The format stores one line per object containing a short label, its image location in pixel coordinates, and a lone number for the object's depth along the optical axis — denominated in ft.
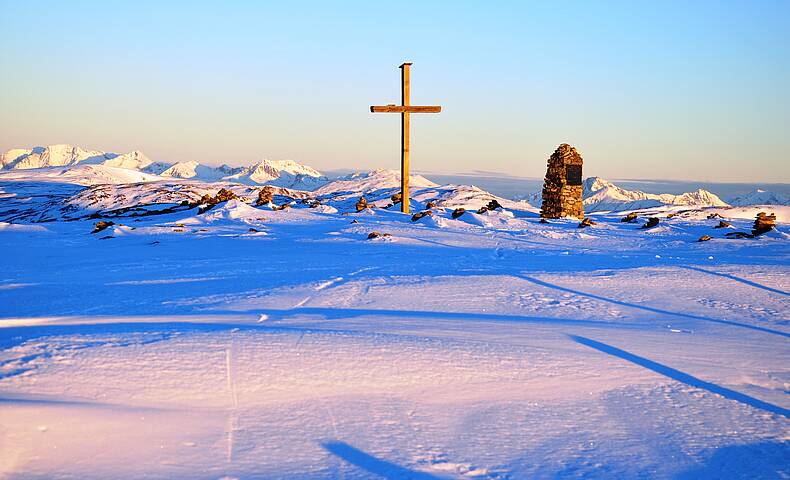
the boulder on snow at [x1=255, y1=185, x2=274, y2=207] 87.35
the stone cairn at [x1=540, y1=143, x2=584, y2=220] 77.92
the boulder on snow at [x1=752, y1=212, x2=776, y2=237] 54.80
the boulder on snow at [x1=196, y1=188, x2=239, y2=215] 79.00
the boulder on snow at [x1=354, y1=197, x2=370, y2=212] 82.62
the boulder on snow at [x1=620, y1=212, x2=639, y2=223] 71.40
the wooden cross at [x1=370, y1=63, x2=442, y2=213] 73.00
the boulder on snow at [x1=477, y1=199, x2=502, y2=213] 79.05
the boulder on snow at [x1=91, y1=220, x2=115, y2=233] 64.97
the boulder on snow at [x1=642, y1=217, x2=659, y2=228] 62.64
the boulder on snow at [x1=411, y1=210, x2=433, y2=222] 67.77
